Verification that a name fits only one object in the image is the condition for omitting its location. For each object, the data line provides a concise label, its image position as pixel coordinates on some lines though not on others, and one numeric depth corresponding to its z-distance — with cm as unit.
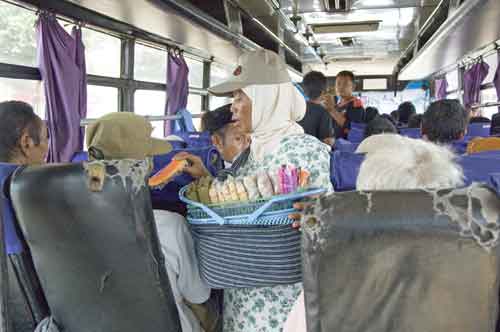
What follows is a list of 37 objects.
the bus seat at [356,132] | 434
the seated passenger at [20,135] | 180
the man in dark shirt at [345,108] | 468
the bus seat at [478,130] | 465
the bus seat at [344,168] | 186
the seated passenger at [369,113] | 505
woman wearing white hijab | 135
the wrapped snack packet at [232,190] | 106
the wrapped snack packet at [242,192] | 105
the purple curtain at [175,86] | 550
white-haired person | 94
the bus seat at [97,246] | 97
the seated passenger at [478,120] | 594
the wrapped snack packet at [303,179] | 104
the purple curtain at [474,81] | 814
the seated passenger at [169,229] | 134
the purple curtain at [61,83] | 337
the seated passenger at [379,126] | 362
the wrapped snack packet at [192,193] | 115
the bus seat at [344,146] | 294
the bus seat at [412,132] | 422
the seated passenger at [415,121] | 527
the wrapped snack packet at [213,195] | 110
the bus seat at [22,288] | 115
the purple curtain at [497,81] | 701
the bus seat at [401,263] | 68
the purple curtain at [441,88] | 1146
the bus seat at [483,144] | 246
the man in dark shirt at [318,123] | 361
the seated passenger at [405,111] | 714
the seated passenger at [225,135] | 236
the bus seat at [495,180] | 90
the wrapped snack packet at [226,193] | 107
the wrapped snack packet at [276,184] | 104
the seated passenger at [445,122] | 259
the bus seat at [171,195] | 163
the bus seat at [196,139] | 351
